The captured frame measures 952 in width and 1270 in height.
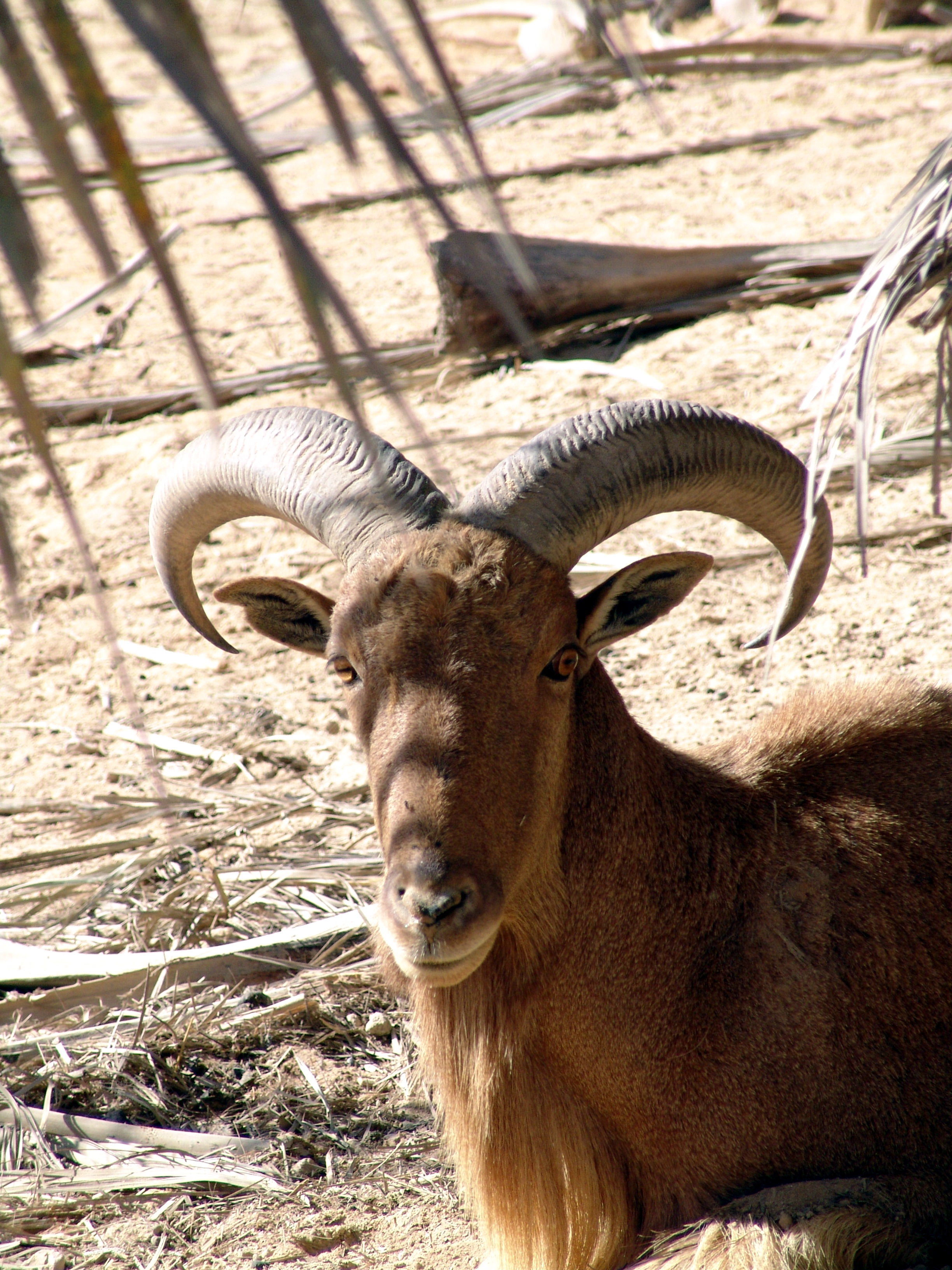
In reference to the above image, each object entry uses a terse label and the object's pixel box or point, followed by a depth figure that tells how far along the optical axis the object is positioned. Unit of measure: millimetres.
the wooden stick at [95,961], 10148
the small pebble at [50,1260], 8102
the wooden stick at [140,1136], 8953
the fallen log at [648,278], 18234
